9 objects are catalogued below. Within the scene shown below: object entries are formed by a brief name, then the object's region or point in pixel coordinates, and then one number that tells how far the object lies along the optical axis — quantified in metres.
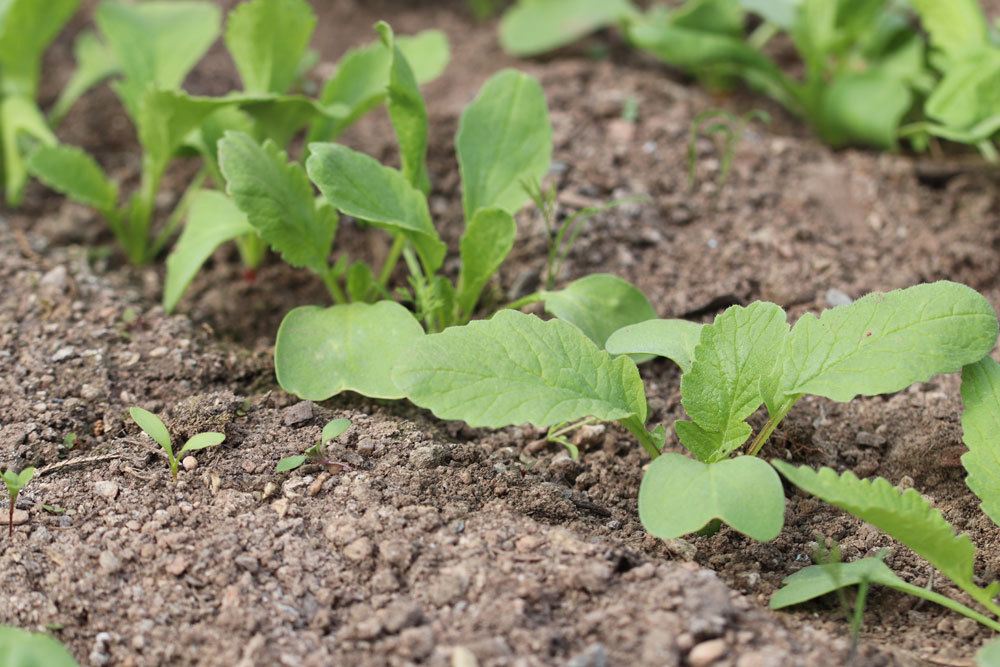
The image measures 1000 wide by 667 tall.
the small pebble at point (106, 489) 0.83
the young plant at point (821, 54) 0.94
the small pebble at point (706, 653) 0.79
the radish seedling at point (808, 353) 0.82
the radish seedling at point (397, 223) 0.85
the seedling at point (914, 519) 0.80
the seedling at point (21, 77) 0.92
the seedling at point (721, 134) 0.92
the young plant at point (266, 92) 0.88
